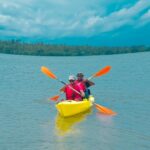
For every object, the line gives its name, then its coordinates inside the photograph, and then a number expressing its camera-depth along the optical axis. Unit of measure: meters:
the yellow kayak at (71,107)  16.62
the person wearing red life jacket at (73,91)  17.66
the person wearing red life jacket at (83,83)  18.45
